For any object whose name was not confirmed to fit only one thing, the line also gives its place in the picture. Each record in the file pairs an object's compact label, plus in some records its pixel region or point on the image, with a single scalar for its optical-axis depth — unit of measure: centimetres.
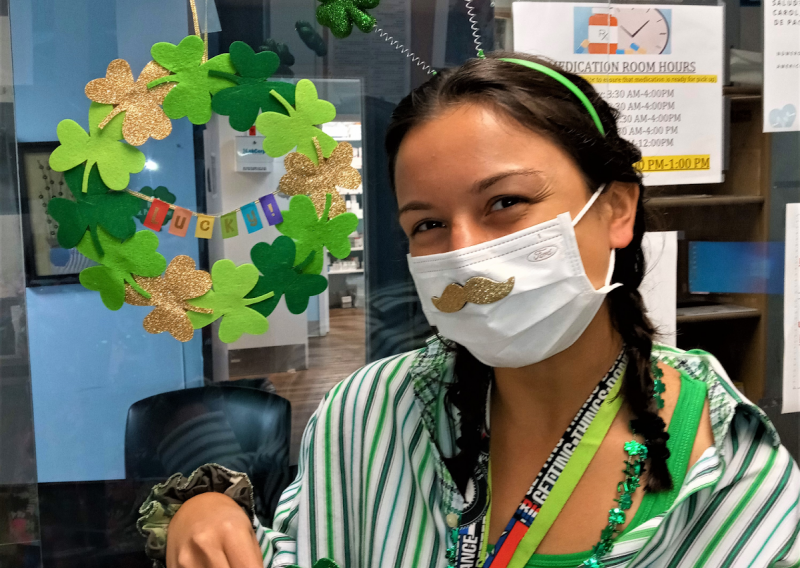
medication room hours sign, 130
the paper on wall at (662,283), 142
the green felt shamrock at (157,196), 113
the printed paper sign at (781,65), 141
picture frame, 112
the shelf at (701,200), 140
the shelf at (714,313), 146
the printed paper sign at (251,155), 117
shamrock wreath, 109
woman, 80
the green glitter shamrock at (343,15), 118
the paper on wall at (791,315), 147
